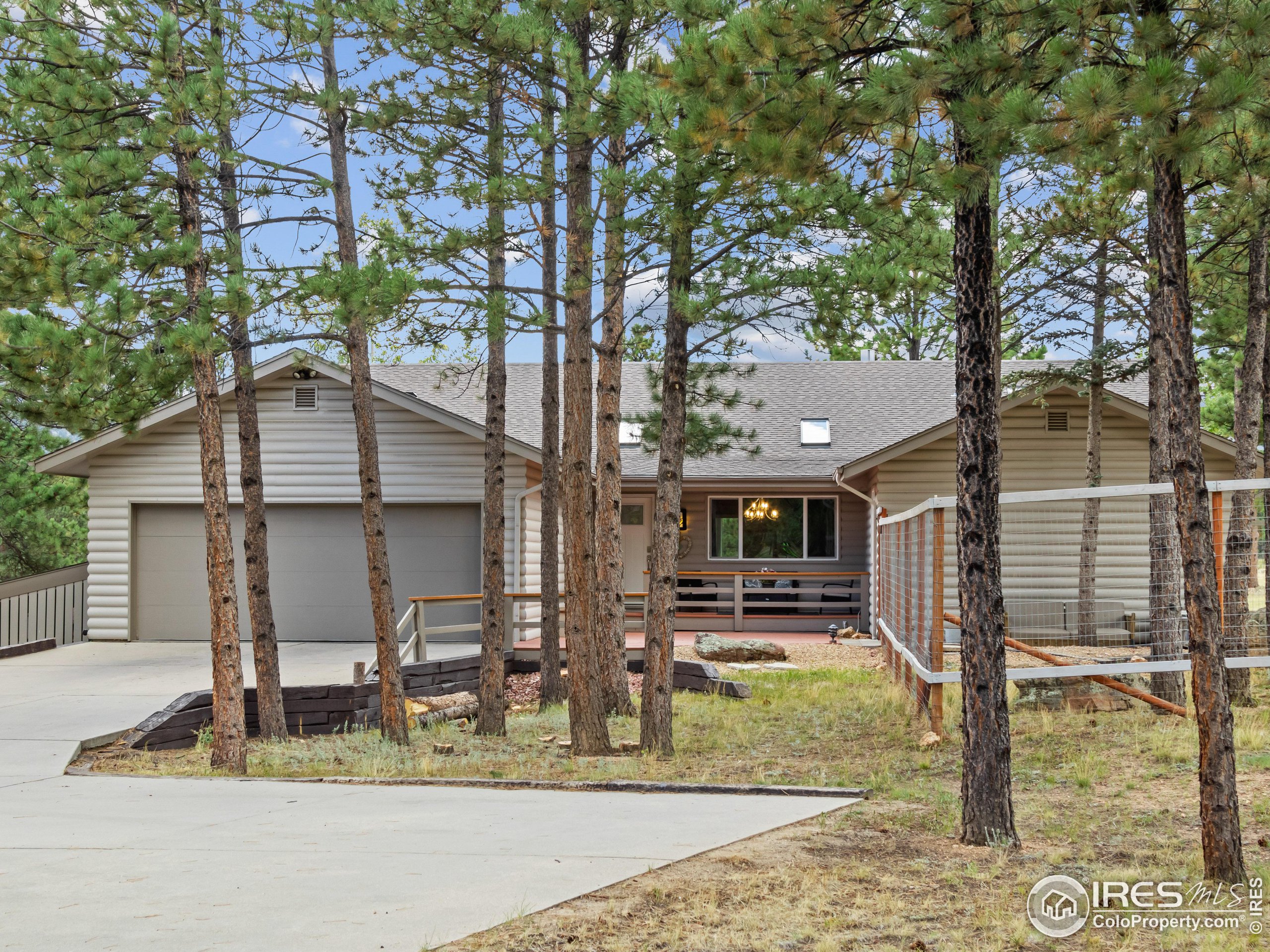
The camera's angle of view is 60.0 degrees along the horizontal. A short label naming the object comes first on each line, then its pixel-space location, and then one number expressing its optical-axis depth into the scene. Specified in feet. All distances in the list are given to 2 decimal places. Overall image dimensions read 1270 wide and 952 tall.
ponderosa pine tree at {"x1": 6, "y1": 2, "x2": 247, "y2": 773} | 27.07
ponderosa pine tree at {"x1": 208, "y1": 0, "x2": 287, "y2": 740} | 29.81
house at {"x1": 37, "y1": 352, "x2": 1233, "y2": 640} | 55.26
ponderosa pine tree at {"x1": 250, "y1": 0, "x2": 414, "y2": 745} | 29.68
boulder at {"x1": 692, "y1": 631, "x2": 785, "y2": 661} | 50.62
